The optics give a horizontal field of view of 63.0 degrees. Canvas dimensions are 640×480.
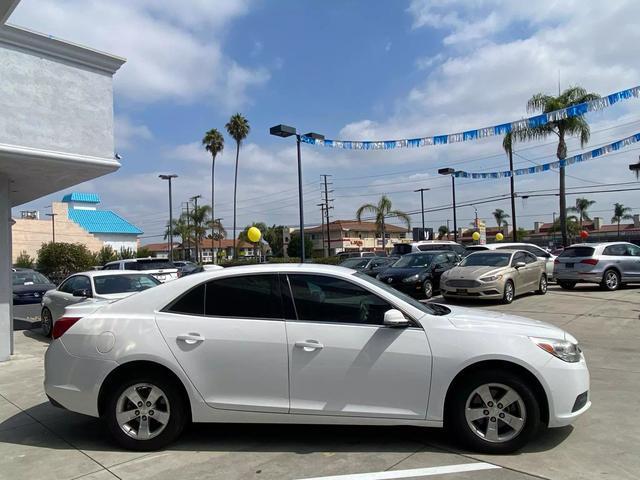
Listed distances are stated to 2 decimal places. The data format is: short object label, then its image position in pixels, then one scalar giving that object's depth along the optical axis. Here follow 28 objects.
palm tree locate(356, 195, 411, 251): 54.38
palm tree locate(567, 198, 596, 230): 94.44
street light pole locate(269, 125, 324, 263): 19.09
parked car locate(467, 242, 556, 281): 18.22
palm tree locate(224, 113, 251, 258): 50.44
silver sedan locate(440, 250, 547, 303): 13.66
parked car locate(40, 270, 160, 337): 10.59
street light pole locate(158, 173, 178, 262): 39.47
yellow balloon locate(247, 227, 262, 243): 24.30
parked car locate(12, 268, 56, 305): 14.56
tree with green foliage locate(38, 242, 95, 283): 46.34
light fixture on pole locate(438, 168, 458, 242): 30.95
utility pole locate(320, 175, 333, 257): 62.31
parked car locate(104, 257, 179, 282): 15.64
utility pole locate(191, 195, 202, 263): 61.38
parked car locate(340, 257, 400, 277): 20.78
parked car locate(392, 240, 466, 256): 23.06
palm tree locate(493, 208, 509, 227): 96.88
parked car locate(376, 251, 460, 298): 15.91
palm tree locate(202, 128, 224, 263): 52.72
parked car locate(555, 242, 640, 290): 16.02
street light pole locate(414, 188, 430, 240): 59.11
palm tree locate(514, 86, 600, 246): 28.14
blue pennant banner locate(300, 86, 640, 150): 13.90
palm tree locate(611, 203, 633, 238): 94.94
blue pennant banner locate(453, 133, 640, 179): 17.63
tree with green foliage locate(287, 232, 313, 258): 77.88
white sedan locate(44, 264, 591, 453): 4.19
